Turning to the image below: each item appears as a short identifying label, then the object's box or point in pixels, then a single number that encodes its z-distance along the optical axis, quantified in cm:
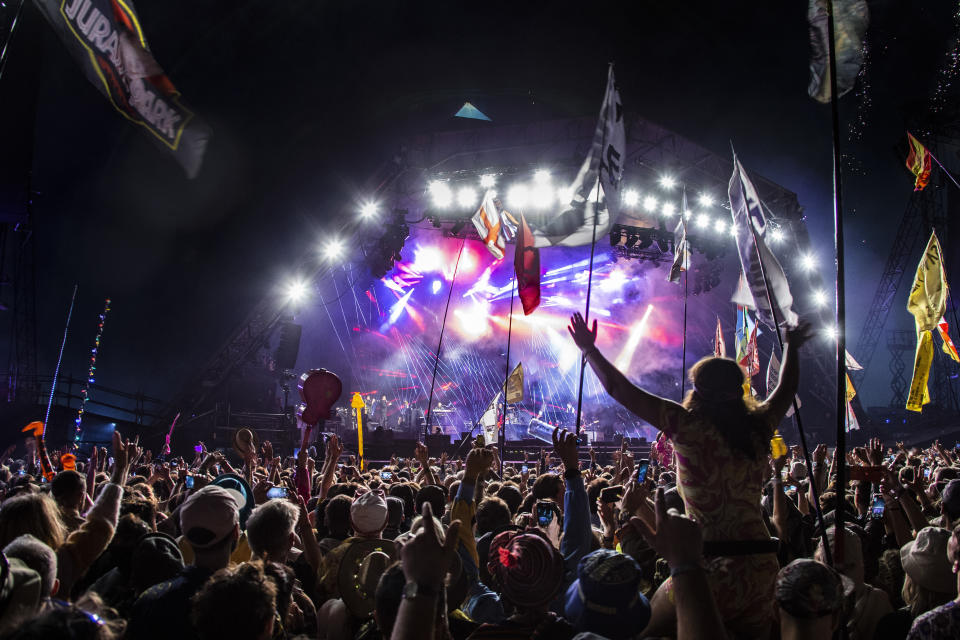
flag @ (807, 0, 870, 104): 402
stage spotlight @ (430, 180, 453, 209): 2184
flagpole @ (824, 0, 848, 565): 268
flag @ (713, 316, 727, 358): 1423
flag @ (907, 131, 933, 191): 1346
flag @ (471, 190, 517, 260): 1385
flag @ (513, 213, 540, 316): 890
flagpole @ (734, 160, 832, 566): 281
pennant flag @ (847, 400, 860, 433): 1225
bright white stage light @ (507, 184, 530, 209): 2098
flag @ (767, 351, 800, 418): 1164
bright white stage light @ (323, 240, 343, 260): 2242
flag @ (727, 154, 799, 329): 567
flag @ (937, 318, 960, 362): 1108
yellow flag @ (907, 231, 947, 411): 995
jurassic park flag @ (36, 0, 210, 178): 539
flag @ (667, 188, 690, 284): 1479
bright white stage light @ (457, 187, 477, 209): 2164
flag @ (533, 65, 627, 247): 709
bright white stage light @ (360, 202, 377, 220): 2172
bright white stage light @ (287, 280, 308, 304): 2312
